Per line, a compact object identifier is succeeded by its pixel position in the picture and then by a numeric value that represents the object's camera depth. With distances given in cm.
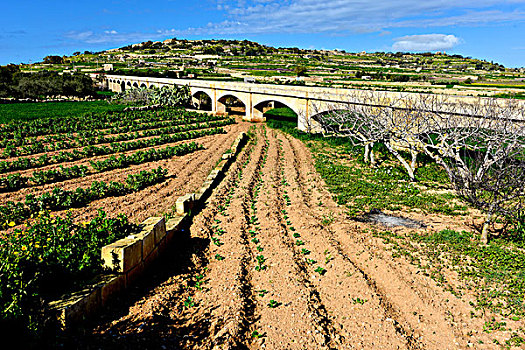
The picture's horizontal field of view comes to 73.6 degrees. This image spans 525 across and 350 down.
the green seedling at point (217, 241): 1102
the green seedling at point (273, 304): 796
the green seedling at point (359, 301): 835
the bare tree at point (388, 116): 1884
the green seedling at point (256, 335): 691
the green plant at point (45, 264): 492
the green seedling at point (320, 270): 968
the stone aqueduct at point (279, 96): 2953
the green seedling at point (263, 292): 847
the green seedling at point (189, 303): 778
